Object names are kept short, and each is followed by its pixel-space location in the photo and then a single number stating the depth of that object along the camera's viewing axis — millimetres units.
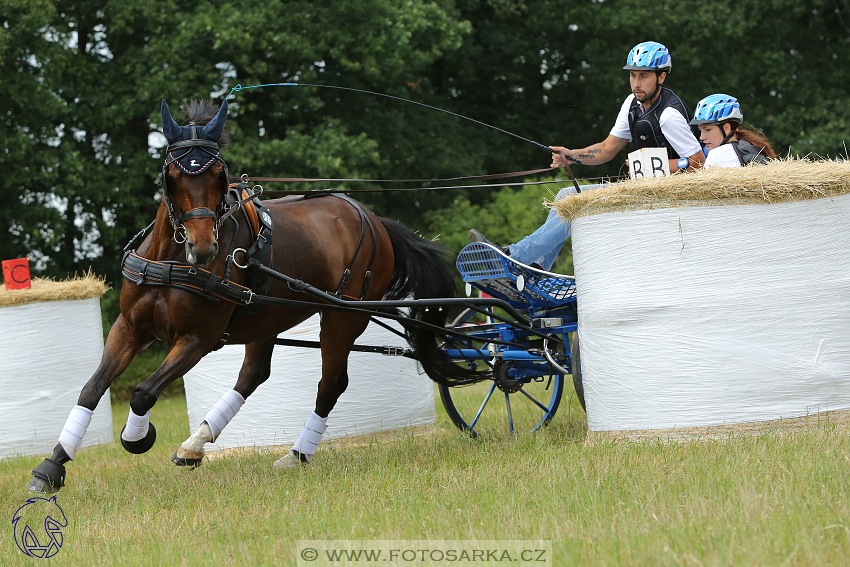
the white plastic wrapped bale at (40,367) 16891
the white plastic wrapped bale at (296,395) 13117
